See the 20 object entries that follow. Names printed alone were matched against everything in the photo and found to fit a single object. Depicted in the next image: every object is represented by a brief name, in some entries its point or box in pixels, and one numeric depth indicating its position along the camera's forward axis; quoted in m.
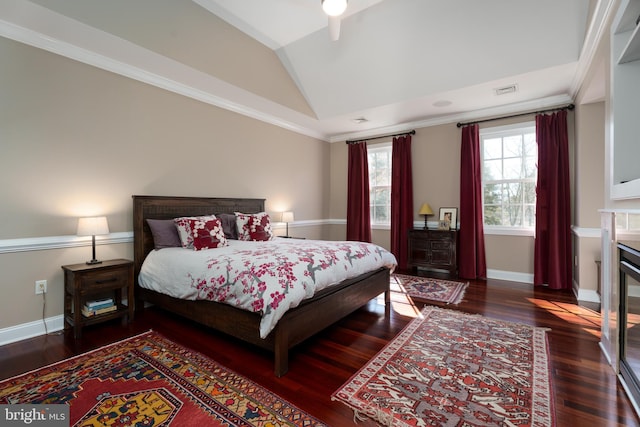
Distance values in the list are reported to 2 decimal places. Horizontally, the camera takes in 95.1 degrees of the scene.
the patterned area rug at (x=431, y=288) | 3.64
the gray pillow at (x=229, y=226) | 3.81
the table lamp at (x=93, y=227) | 2.61
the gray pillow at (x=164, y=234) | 3.14
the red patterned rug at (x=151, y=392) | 1.55
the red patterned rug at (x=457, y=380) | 1.59
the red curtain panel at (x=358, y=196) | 5.79
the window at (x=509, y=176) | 4.37
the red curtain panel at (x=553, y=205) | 3.94
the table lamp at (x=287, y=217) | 4.95
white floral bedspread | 1.98
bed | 2.03
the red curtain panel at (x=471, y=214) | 4.55
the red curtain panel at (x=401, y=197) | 5.23
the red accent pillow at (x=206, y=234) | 3.07
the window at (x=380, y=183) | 5.73
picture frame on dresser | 4.83
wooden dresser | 4.59
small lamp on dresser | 4.97
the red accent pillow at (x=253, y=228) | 3.74
